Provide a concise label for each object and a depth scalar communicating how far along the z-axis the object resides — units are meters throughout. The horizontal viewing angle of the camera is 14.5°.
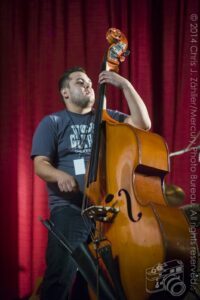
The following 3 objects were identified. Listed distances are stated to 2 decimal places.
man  5.40
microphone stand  5.03
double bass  4.80
